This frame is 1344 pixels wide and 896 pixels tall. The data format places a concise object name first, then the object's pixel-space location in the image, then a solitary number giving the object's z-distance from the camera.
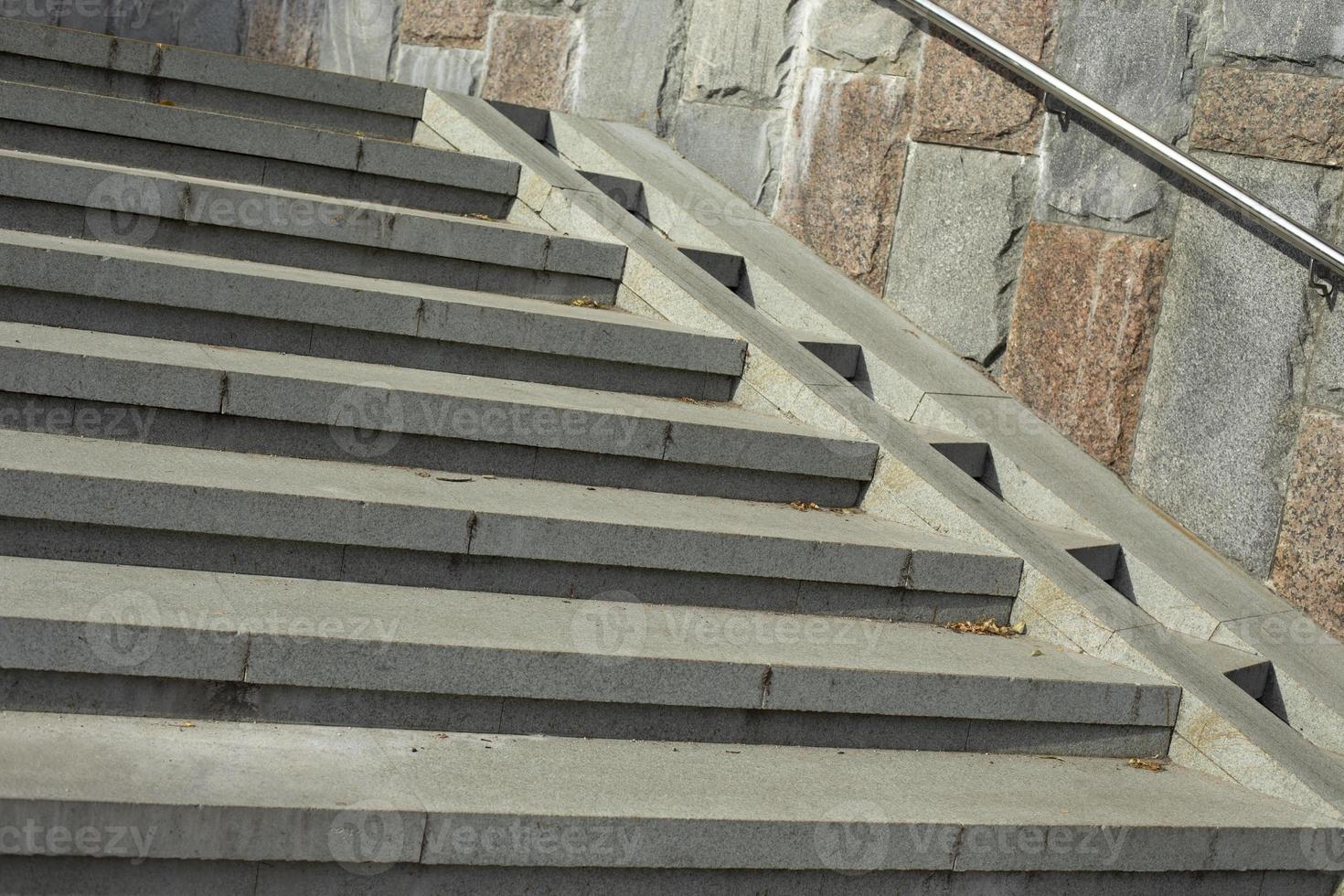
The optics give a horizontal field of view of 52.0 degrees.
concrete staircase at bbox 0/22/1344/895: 2.90
